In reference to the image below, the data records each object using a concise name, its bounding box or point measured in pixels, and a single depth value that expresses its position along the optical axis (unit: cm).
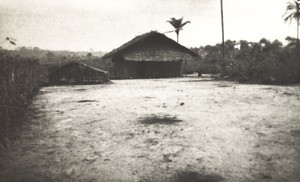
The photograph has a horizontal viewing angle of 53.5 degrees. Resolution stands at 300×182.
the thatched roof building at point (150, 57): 2991
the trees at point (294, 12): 3972
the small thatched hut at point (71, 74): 2183
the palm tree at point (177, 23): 4438
